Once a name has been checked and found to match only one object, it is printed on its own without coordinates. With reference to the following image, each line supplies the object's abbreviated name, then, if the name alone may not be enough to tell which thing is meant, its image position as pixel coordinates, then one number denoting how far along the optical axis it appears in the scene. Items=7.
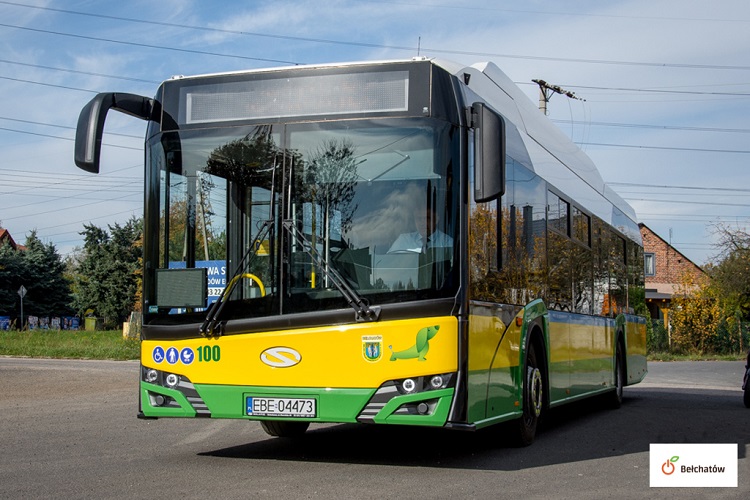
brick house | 71.38
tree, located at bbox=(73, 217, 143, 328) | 74.06
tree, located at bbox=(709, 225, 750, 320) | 50.56
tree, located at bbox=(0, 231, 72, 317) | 67.50
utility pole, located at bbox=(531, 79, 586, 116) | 41.75
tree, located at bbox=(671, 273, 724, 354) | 42.22
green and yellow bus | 7.76
